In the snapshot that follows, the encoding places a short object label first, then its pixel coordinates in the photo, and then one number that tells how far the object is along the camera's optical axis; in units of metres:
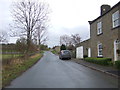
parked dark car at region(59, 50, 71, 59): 16.44
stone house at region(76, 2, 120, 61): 9.04
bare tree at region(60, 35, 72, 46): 40.57
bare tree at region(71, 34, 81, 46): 32.64
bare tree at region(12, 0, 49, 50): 18.00
